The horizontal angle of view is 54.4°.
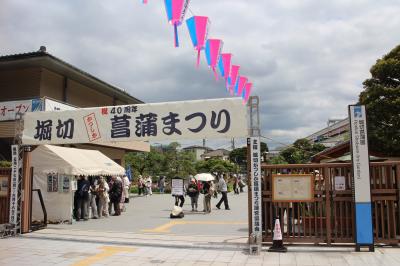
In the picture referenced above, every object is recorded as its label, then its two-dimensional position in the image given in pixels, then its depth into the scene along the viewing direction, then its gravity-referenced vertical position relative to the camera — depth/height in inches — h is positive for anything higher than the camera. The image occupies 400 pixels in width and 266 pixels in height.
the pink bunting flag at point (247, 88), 612.6 +136.7
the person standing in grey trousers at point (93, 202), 645.3 -41.5
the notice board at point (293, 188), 383.2 -13.1
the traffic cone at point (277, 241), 368.2 -62.6
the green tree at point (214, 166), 2316.7 +58.3
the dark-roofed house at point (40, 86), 715.4 +190.5
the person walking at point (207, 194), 717.9 -34.0
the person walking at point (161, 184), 1505.2 -30.8
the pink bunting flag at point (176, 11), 345.4 +147.6
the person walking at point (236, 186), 1380.4 -37.8
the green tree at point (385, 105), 842.2 +150.3
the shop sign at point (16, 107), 692.7 +128.2
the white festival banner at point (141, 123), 412.5 +61.2
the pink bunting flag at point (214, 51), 459.8 +148.5
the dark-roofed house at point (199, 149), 5118.6 +356.6
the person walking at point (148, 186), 1282.7 -32.2
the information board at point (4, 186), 498.9 -11.1
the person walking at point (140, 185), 1308.9 -29.2
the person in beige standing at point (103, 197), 662.2 -34.9
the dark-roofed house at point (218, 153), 4984.3 +295.6
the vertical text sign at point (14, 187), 469.7 -11.3
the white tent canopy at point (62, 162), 581.6 +23.5
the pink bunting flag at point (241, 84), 581.0 +137.9
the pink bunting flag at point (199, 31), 397.1 +149.9
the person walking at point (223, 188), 769.7 -24.9
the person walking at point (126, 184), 835.4 -16.6
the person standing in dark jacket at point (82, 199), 617.6 -35.1
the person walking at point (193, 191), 741.0 -29.1
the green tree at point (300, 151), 2325.3 +152.2
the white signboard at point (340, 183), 380.5 -8.6
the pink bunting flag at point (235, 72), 537.7 +143.9
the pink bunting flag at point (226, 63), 506.9 +147.3
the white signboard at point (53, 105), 691.4 +134.2
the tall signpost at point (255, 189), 376.5 -13.6
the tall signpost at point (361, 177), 361.4 -2.9
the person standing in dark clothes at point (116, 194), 701.9 -31.3
